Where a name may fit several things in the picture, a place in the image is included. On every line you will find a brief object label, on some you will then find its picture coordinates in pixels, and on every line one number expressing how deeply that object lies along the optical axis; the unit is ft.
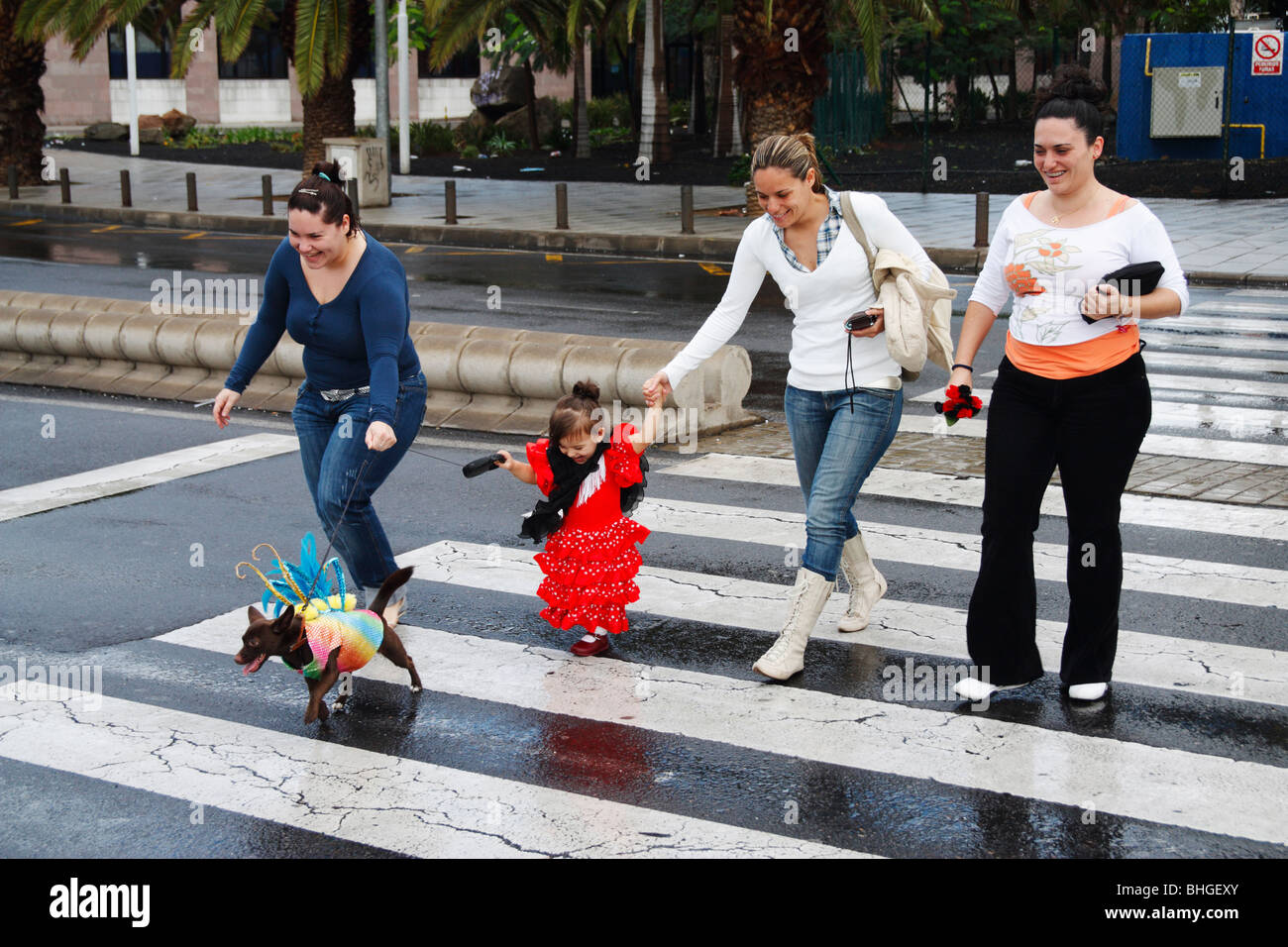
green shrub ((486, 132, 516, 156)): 130.82
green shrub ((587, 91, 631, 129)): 152.15
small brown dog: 16.35
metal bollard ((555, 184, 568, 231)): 72.84
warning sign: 85.87
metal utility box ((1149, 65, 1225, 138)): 94.99
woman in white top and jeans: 17.79
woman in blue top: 18.08
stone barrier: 32.09
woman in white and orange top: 16.03
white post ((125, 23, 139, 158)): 129.82
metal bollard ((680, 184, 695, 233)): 69.87
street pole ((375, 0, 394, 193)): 83.05
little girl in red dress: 19.12
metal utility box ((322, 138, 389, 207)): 84.79
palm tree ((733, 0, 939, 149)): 71.92
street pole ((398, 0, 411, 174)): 99.40
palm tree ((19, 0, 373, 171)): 82.02
